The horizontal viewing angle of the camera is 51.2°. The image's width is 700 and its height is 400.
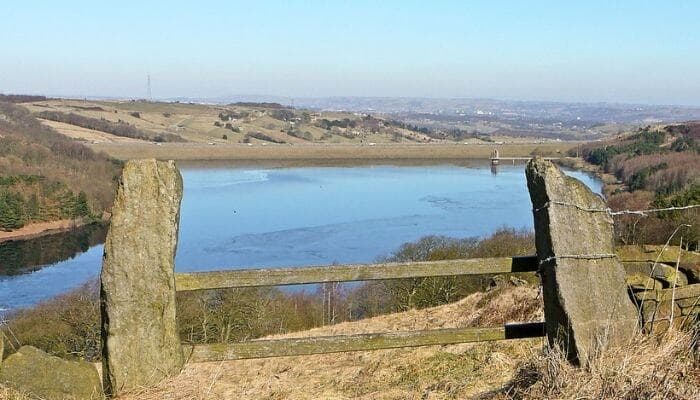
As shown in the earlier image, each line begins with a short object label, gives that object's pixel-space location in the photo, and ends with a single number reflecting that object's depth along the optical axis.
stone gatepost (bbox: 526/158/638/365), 4.34
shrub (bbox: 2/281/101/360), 22.91
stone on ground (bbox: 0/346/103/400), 4.28
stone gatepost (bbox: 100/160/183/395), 4.38
